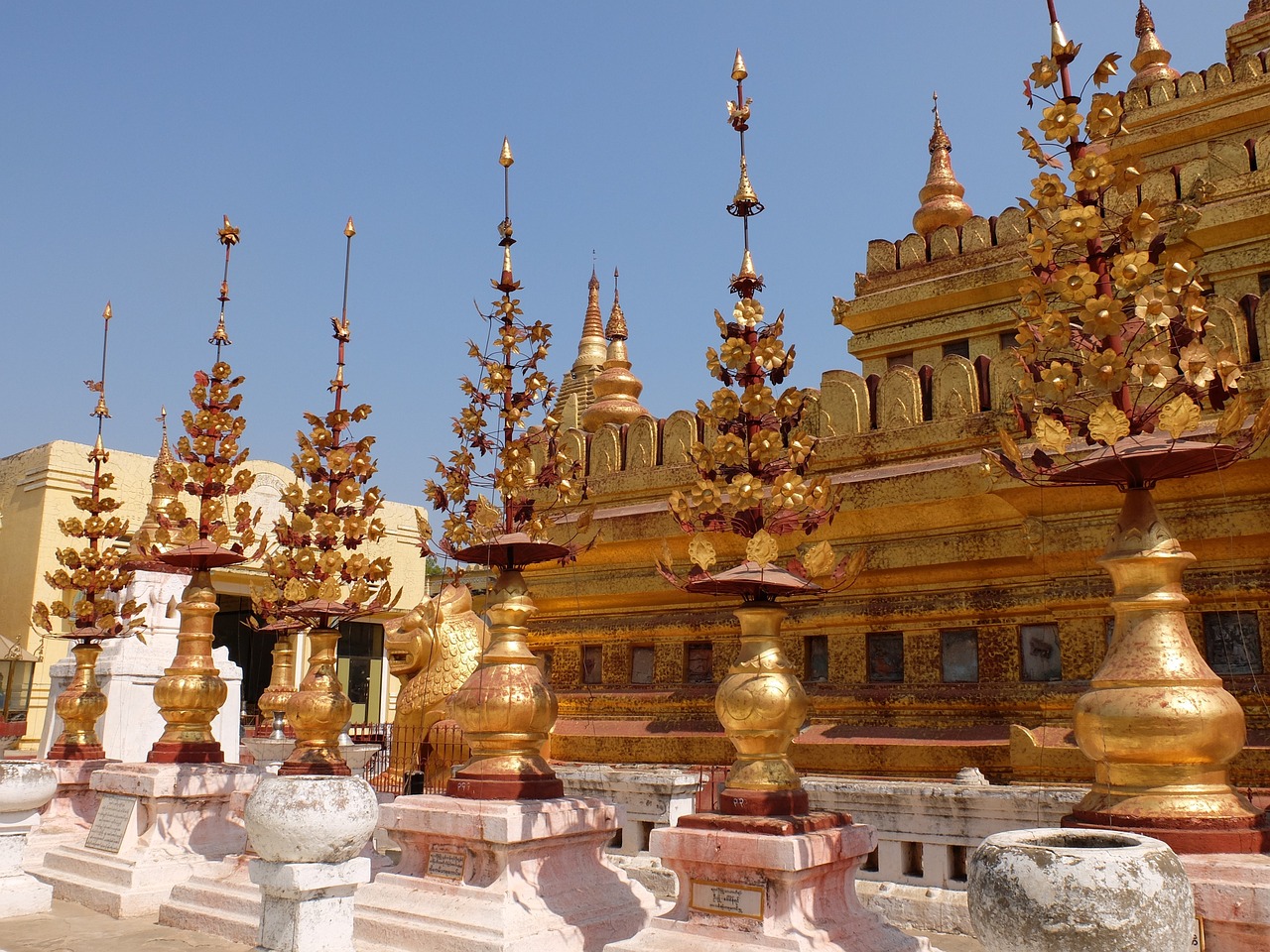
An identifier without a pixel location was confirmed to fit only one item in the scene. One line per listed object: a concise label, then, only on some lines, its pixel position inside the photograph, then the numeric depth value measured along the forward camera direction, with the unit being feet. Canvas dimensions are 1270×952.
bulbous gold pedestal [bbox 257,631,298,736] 60.44
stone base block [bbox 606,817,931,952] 17.79
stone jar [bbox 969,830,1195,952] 11.84
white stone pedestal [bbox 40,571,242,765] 53.83
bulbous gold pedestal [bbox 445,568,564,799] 23.73
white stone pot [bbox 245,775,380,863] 19.44
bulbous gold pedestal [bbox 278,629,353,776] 29.81
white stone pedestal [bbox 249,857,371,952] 19.70
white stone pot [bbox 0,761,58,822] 29.71
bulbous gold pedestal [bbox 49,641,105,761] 40.75
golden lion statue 36.42
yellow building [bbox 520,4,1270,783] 29.94
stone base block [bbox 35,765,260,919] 30.40
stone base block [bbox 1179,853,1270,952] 14.58
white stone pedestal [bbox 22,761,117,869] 38.19
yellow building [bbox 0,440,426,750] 95.09
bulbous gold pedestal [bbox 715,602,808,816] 19.10
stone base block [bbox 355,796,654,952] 21.61
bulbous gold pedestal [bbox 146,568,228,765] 33.42
